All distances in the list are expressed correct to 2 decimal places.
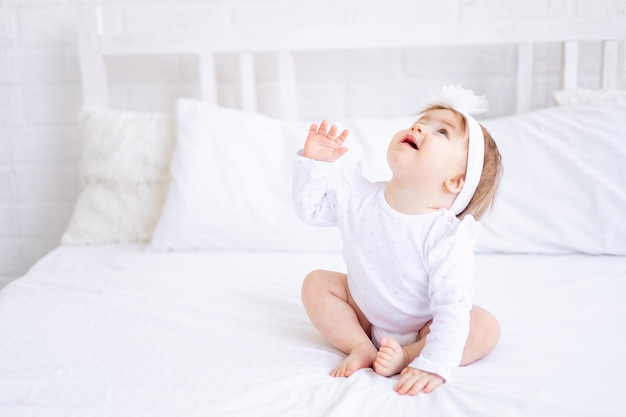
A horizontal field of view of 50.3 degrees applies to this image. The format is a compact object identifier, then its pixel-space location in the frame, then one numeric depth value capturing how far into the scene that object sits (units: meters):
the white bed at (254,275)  0.86
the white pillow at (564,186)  1.35
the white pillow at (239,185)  1.45
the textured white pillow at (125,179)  1.55
